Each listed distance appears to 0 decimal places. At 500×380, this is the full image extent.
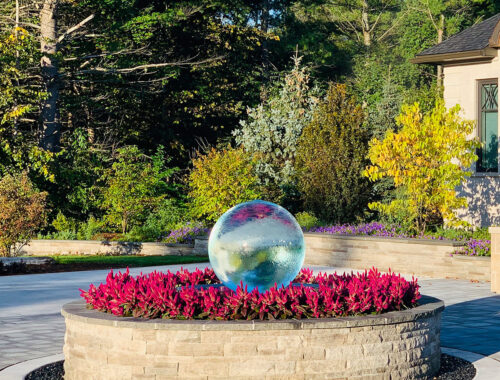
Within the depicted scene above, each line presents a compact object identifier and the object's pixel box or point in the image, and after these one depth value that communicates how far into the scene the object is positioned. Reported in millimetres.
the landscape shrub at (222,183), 24625
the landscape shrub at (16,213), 19969
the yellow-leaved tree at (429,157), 18766
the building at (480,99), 20938
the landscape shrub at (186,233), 23938
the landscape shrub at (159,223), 24762
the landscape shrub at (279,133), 27828
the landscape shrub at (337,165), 22578
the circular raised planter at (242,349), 7812
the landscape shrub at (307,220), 22844
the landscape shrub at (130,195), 25453
